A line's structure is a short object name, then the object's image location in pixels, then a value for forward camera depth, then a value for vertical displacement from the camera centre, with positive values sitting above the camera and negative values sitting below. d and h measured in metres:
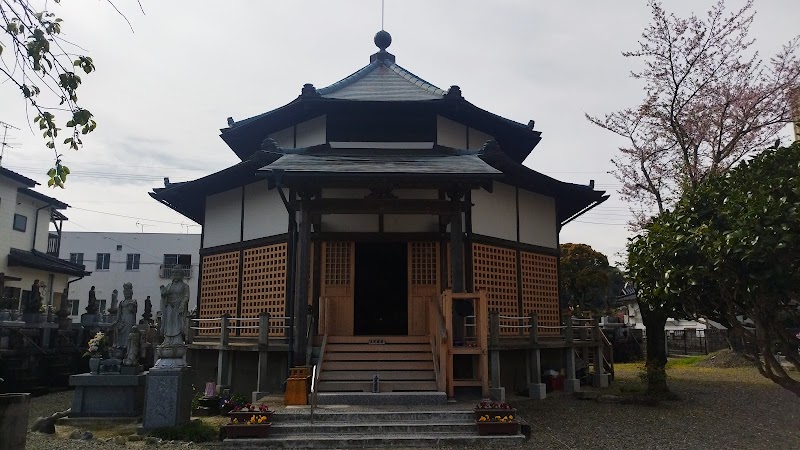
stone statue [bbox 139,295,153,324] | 25.75 +0.06
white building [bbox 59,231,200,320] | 44.97 +4.53
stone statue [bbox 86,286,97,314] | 23.65 +0.37
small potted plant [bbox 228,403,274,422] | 9.52 -1.63
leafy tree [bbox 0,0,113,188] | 4.51 +1.97
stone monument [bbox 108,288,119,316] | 23.94 +0.52
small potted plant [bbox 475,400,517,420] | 9.74 -1.58
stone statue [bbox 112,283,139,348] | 12.54 -0.07
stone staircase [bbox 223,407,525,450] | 9.18 -1.90
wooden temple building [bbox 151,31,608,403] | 12.02 +1.83
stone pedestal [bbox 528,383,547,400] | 14.10 -1.80
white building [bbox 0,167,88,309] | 28.05 +3.70
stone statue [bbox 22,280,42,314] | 21.55 +0.39
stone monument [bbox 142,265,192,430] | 10.34 -1.04
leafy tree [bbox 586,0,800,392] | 17.19 +6.43
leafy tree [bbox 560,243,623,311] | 38.00 +3.16
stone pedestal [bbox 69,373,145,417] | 11.95 -1.70
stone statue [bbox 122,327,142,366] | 12.34 -0.74
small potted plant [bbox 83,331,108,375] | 12.38 -0.76
